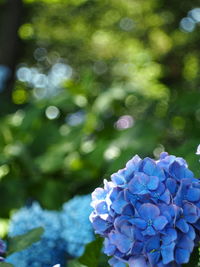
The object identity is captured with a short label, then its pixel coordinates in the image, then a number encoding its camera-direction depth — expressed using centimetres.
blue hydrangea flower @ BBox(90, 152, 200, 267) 109
